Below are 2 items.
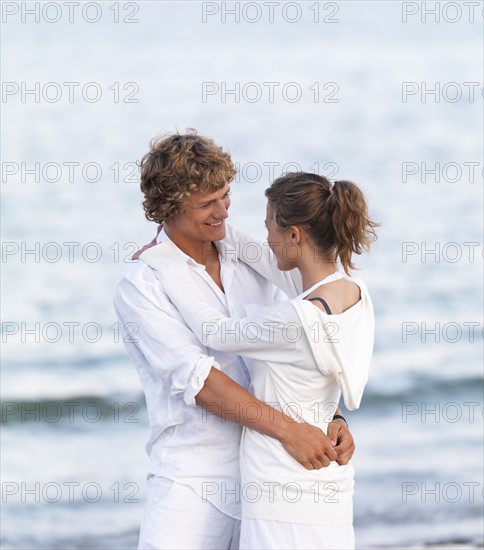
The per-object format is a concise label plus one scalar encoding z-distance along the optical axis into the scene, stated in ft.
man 18.35
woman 17.69
